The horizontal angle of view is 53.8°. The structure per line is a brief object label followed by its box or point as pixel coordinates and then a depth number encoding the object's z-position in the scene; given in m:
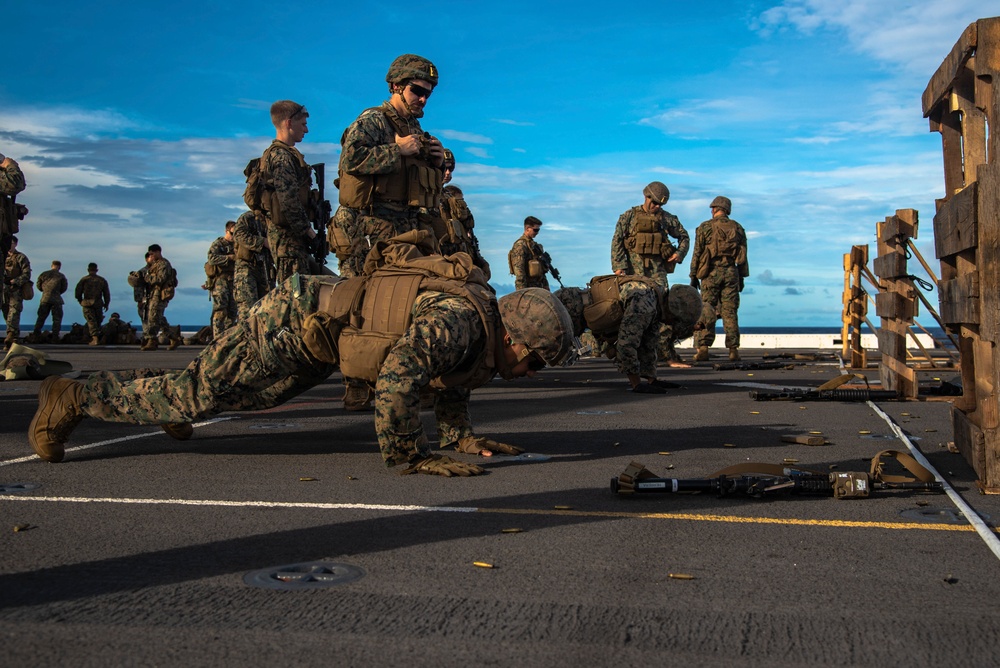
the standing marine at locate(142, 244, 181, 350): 23.72
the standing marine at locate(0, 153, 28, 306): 12.55
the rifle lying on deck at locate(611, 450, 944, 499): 4.57
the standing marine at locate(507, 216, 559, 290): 16.72
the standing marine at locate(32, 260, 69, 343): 27.81
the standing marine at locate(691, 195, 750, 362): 16.92
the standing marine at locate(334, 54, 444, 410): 7.38
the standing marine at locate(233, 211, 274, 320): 13.79
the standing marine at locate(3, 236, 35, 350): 24.30
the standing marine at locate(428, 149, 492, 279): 10.32
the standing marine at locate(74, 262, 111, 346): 26.48
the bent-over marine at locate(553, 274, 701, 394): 10.23
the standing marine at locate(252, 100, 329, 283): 10.08
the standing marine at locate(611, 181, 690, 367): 14.85
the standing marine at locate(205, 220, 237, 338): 18.20
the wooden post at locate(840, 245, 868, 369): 15.21
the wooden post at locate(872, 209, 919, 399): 10.17
